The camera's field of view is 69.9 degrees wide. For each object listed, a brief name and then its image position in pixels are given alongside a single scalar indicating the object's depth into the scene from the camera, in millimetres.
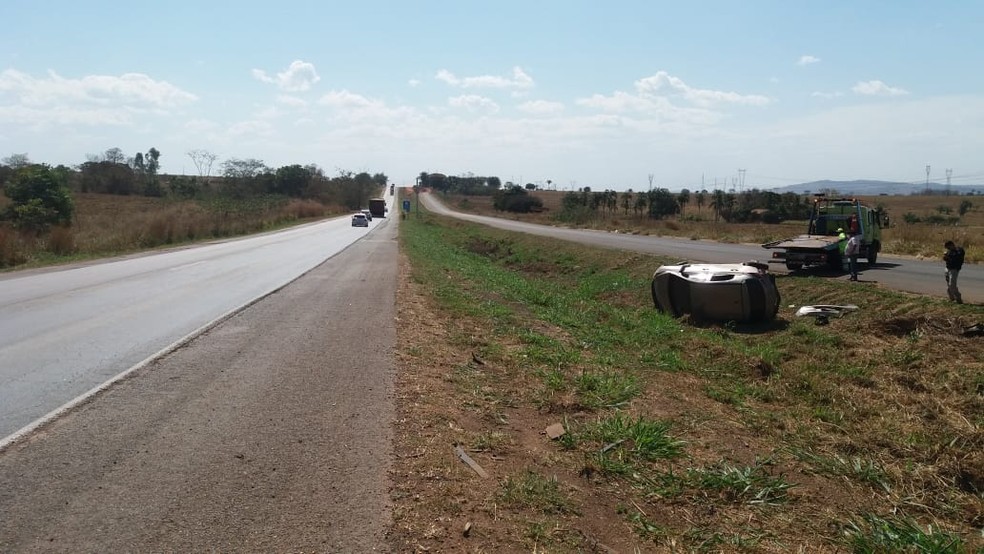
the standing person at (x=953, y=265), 12188
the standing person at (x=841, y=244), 18281
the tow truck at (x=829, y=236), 18297
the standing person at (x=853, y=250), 16828
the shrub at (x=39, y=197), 38656
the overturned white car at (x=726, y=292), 12680
